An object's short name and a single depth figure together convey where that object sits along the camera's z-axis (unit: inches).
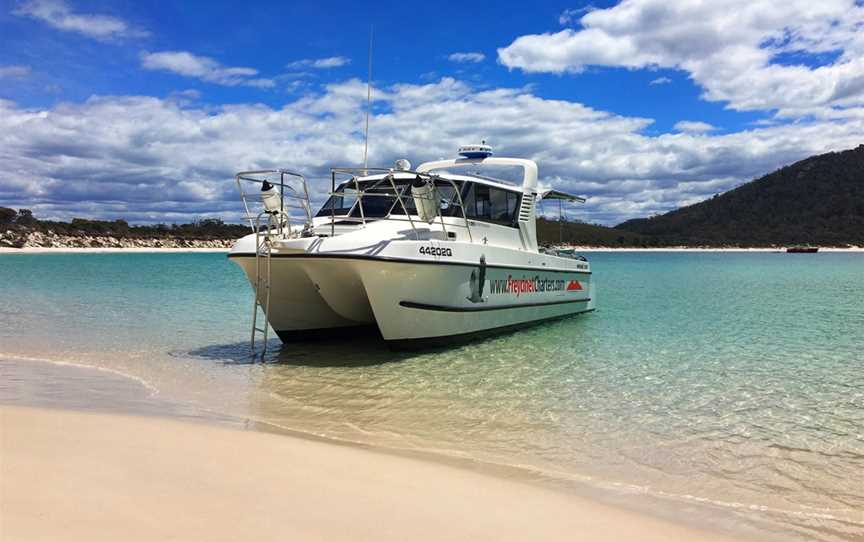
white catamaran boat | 354.9
